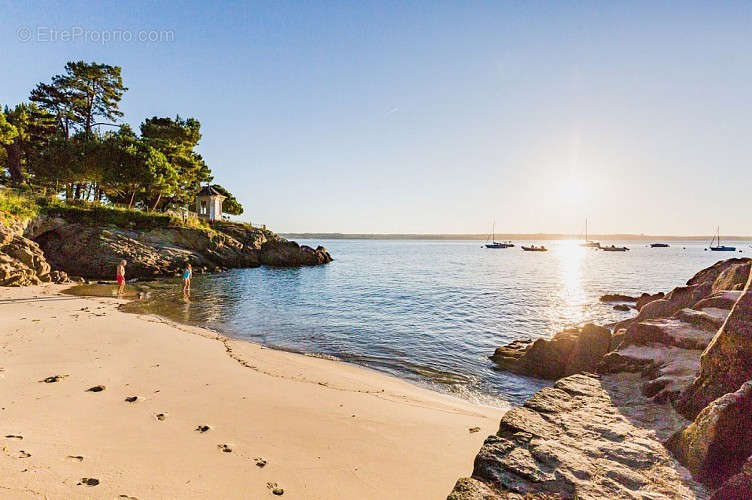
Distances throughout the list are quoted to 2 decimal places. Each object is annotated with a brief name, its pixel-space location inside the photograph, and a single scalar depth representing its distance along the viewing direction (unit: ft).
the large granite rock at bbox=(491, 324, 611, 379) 36.01
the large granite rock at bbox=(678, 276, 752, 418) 12.60
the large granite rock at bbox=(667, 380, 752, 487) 9.96
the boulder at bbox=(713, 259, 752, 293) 25.50
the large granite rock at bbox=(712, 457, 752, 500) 8.37
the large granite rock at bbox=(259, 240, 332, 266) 175.42
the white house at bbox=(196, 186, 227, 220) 178.50
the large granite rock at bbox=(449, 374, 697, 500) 10.05
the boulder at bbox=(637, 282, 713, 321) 30.42
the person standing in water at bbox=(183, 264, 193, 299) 75.10
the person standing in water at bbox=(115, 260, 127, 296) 71.00
